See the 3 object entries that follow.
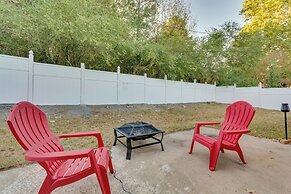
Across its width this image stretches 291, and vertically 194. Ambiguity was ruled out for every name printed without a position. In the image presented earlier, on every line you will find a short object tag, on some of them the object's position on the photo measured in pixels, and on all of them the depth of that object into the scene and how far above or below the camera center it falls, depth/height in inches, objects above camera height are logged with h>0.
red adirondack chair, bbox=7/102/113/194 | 43.7 -20.1
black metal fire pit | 83.1 -23.9
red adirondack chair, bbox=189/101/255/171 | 72.4 -19.1
